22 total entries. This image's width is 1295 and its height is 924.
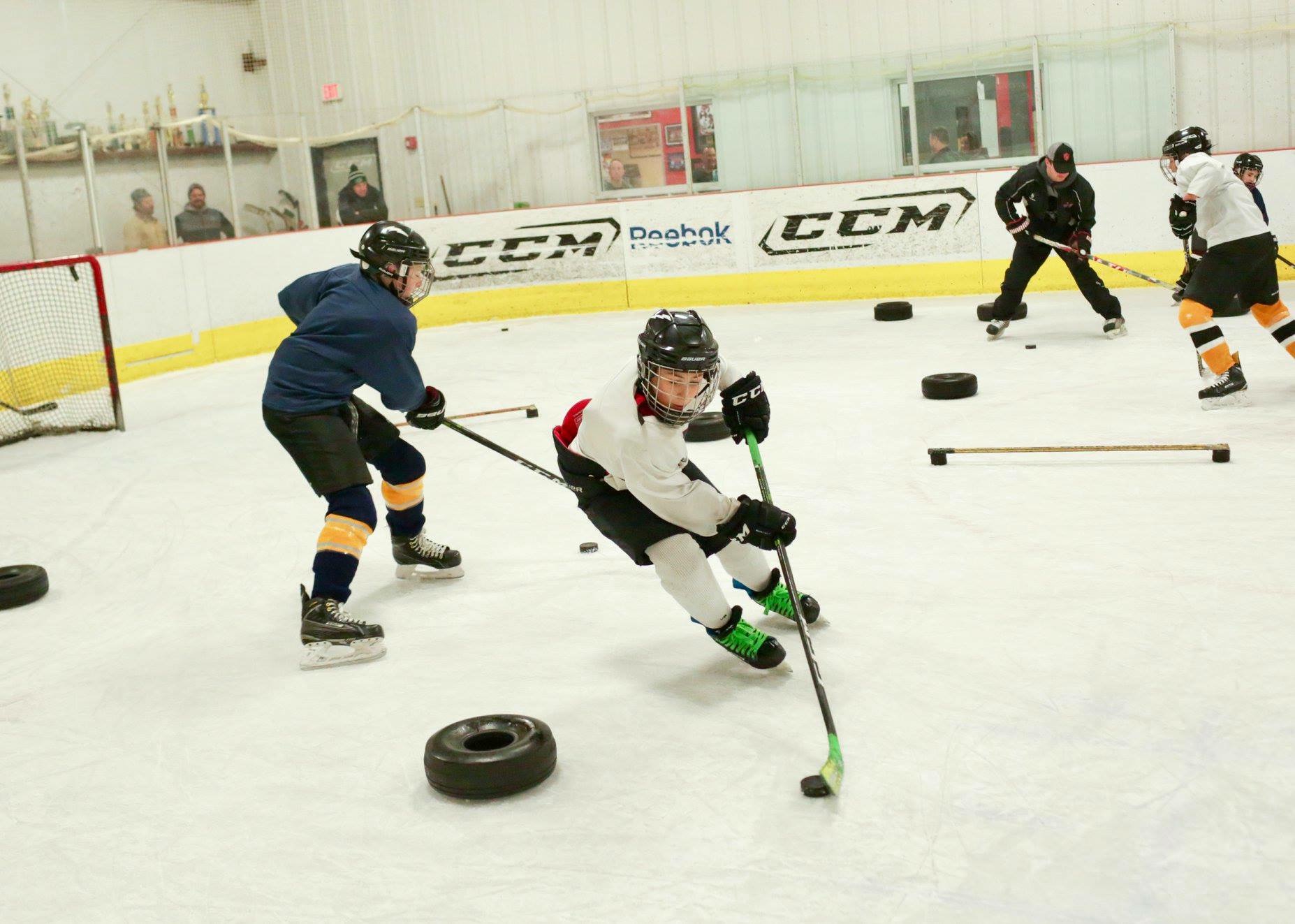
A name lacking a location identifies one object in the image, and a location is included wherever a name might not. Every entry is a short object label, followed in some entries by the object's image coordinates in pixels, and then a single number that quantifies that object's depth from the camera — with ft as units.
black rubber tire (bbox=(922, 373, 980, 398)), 18.95
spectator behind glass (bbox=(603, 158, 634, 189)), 38.37
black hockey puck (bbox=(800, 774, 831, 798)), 7.41
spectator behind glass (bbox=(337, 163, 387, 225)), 36.63
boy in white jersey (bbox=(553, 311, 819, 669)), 8.55
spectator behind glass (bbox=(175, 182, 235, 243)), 31.30
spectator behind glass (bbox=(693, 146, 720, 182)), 36.73
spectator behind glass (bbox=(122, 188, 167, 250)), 29.91
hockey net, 23.06
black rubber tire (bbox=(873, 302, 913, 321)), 27.22
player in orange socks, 16.57
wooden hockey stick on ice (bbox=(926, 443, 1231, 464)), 13.71
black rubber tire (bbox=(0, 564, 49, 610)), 12.75
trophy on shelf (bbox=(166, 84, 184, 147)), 33.42
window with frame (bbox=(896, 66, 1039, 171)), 33.50
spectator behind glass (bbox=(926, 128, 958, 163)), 34.14
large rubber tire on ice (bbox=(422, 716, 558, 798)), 7.77
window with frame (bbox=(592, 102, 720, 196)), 36.81
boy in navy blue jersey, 10.85
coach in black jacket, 23.03
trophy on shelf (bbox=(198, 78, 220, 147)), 33.71
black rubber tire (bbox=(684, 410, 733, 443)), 17.26
